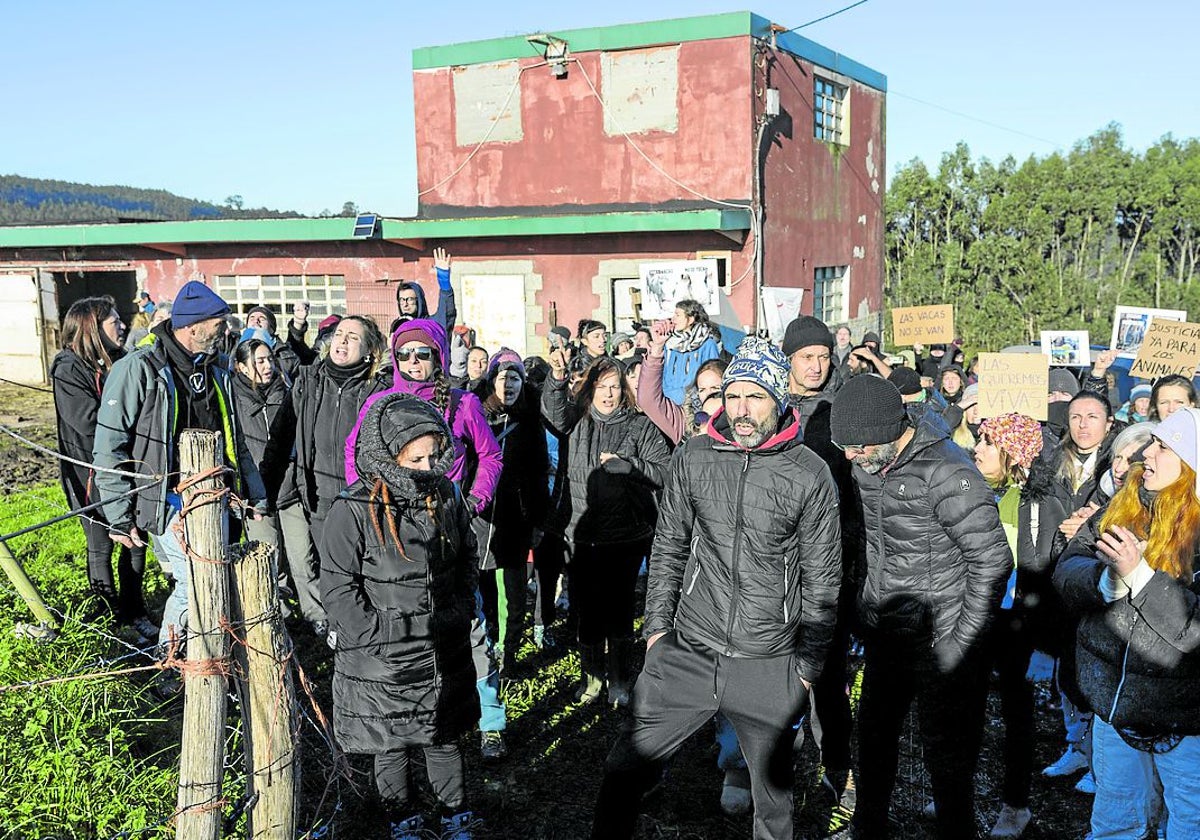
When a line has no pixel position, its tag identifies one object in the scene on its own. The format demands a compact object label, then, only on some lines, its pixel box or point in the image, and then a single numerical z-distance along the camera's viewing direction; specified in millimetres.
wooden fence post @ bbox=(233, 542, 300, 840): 3014
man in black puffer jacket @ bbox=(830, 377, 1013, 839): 3654
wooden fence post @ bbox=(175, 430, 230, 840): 2865
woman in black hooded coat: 3723
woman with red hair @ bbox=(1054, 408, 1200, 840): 3273
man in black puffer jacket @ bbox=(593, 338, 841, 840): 3637
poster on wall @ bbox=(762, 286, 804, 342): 11398
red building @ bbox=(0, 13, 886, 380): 14844
